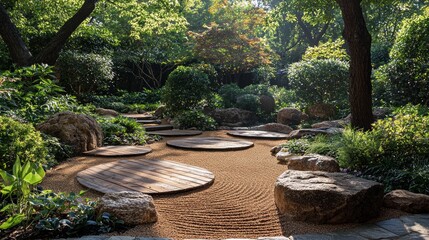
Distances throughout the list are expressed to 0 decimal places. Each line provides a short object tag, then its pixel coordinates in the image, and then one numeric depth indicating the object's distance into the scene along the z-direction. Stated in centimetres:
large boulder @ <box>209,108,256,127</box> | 1035
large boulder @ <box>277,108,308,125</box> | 1008
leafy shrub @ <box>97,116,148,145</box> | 665
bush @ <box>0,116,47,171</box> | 374
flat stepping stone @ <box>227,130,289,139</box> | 780
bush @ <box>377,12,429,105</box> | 781
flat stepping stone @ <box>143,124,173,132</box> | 867
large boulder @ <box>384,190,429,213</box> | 309
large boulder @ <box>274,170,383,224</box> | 287
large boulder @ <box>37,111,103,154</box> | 543
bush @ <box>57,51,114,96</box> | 1140
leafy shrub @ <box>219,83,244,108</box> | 1171
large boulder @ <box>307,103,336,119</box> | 994
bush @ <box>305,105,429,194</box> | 368
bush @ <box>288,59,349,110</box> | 1012
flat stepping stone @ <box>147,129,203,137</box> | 800
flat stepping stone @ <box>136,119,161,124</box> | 956
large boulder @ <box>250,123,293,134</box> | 893
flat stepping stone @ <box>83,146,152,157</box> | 544
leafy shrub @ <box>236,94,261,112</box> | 1099
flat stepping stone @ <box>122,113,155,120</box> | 1024
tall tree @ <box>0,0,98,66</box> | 855
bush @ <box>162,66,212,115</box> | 1004
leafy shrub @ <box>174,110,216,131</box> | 920
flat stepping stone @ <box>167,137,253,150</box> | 637
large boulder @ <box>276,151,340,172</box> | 421
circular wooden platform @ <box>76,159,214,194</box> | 365
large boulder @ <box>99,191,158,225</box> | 275
